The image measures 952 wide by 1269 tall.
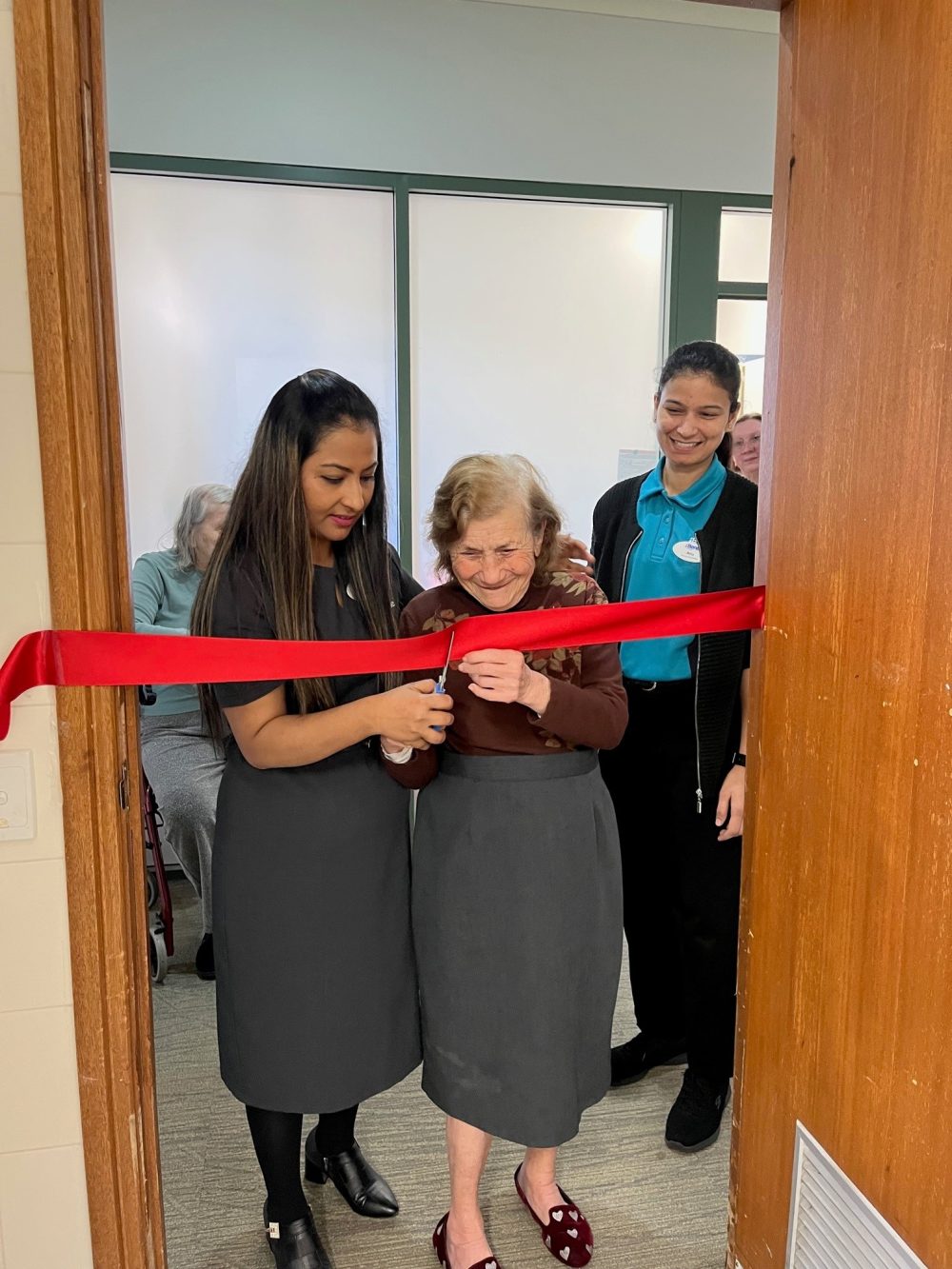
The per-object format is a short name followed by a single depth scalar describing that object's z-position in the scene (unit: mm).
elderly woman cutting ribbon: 1500
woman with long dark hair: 1429
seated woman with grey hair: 2816
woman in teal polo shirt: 1891
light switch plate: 1202
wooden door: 1034
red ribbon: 1174
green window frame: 3221
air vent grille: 1164
